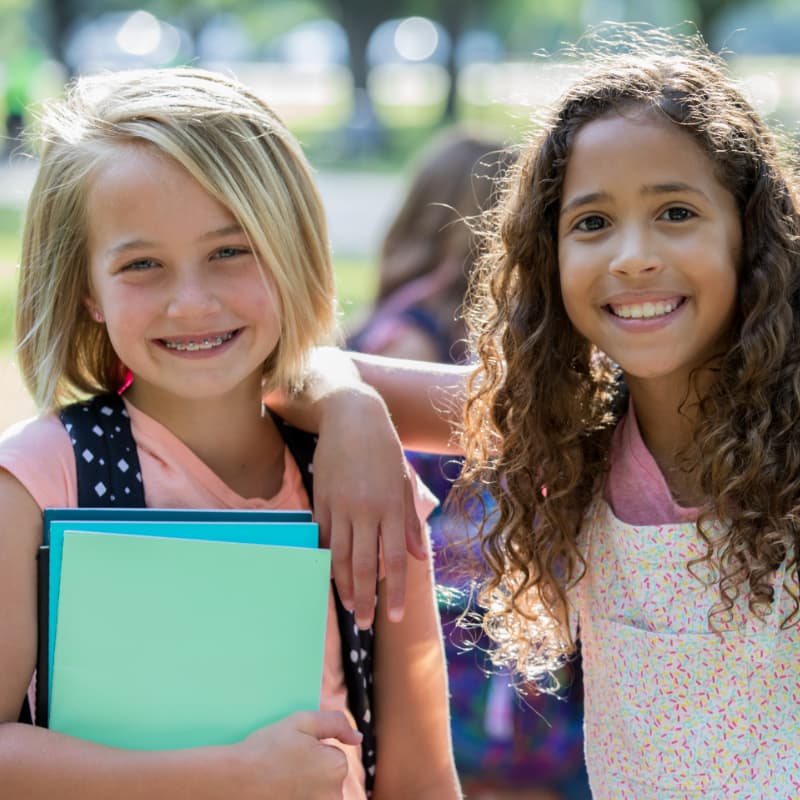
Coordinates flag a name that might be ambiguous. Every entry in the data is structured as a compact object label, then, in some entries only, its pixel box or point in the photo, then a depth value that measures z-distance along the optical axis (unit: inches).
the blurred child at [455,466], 115.3
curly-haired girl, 94.3
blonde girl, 93.5
